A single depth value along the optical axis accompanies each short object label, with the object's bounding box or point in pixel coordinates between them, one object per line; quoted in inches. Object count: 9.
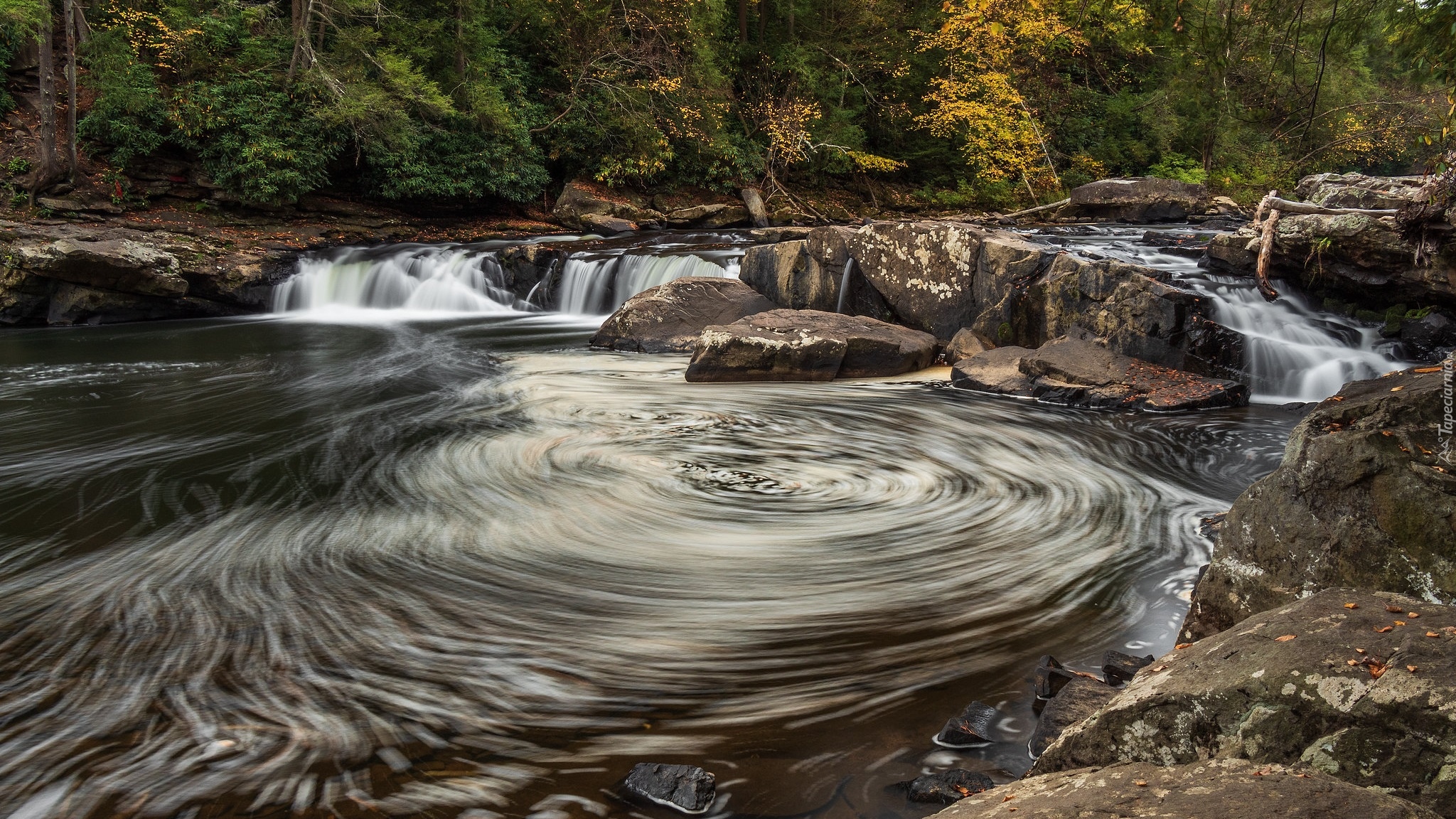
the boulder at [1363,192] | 415.2
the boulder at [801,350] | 370.3
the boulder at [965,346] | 390.9
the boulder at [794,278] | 433.1
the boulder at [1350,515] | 112.1
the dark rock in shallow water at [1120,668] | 124.1
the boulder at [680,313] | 442.9
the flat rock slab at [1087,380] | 320.5
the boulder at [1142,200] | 780.0
